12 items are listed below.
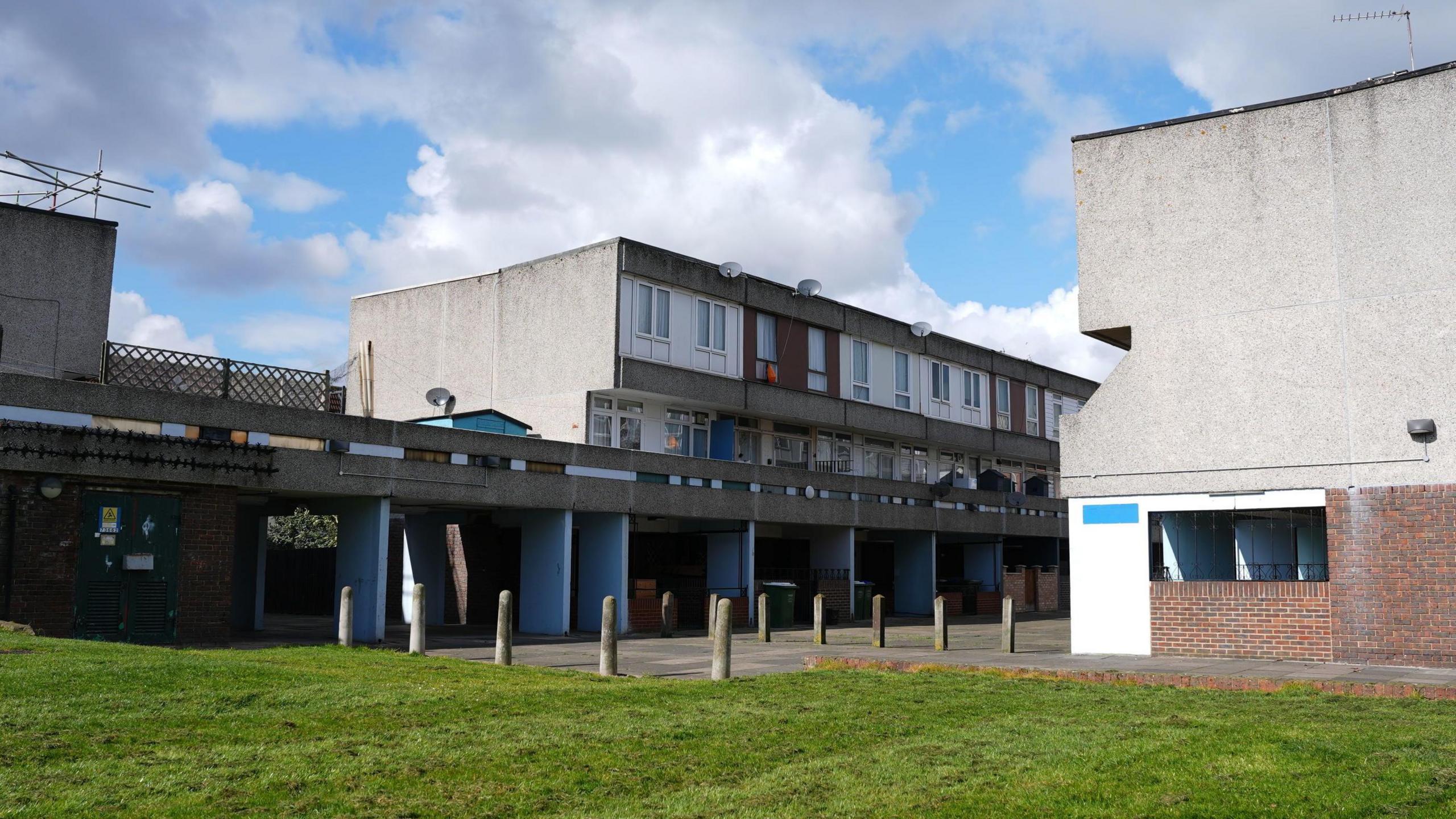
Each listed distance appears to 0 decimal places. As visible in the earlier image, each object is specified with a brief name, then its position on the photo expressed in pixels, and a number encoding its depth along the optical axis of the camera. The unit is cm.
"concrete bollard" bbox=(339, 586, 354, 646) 1888
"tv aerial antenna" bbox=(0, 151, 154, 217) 2600
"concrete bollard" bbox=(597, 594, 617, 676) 1547
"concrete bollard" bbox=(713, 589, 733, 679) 1456
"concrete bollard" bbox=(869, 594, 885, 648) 2230
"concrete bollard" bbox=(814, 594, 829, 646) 2341
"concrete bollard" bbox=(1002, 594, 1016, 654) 2003
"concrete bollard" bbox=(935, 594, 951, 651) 2056
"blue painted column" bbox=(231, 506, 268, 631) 2688
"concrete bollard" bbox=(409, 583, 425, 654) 1778
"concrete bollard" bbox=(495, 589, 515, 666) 1656
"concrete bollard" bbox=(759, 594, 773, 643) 2416
